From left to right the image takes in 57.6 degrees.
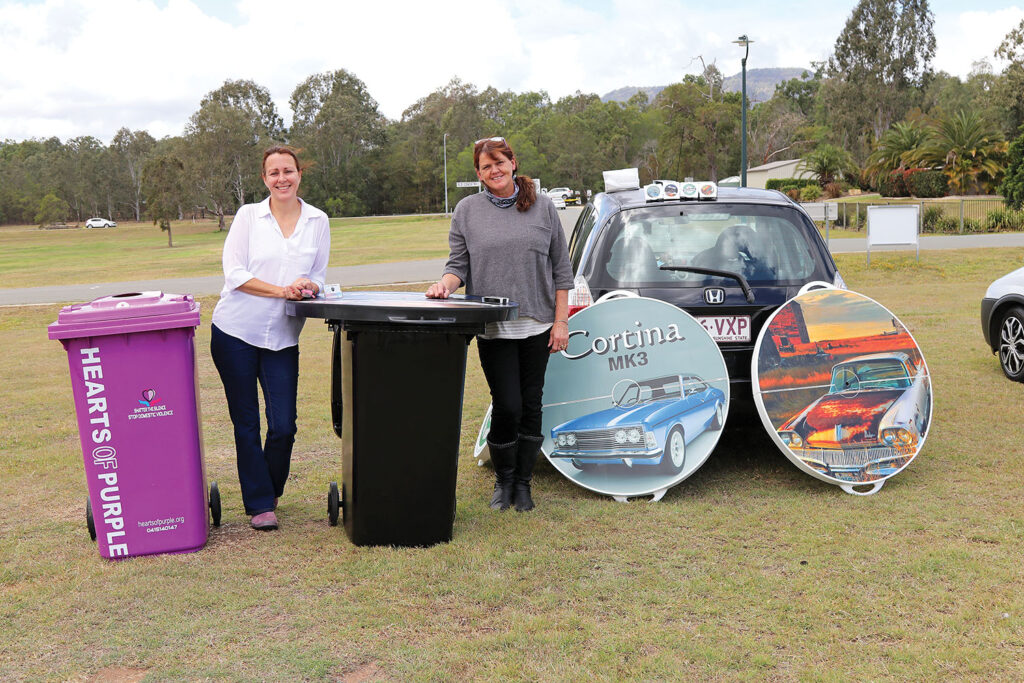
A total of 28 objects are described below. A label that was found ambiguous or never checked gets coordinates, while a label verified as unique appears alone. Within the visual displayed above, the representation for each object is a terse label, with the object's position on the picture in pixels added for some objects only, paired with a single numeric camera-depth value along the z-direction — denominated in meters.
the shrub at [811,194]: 49.50
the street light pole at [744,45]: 36.89
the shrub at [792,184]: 53.72
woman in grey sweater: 4.50
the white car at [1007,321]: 7.70
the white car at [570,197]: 72.84
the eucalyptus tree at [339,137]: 93.75
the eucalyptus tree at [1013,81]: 51.47
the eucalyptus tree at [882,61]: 74.81
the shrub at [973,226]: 28.44
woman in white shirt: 4.38
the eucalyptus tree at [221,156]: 70.56
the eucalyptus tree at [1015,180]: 28.41
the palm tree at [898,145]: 47.28
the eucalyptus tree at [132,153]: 109.19
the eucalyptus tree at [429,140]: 96.00
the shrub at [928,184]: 43.38
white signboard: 18.61
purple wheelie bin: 4.06
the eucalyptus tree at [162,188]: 53.12
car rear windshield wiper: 5.29
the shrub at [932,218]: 29.38
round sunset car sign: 4.97
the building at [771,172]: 70.51
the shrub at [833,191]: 51.19
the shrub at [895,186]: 44.91
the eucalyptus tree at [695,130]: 75.19
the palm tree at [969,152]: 42.62
